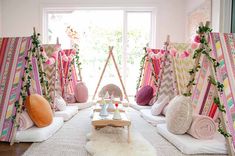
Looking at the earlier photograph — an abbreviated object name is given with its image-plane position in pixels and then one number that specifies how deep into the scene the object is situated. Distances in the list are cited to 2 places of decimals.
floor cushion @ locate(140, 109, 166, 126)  3.72
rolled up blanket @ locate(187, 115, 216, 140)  2.69
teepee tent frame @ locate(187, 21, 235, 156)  2.38
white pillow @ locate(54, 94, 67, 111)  4.18
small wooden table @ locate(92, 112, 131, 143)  2.86
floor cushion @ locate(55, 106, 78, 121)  4.01
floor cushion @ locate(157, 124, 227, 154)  2.50
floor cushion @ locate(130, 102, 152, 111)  4.83
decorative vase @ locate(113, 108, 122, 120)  2.93
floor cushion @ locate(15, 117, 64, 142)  2.83
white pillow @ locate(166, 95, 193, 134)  2.78
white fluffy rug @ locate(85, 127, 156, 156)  2.41
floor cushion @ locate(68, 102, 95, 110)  5.04
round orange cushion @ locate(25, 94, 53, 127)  2.97
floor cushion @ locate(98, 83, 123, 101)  5.45
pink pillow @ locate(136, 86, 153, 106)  4.89
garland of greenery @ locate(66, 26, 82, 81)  6.23
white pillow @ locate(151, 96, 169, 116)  3.92
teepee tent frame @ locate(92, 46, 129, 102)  5.50
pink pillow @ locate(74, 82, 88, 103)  5.13
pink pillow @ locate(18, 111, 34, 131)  2.94
